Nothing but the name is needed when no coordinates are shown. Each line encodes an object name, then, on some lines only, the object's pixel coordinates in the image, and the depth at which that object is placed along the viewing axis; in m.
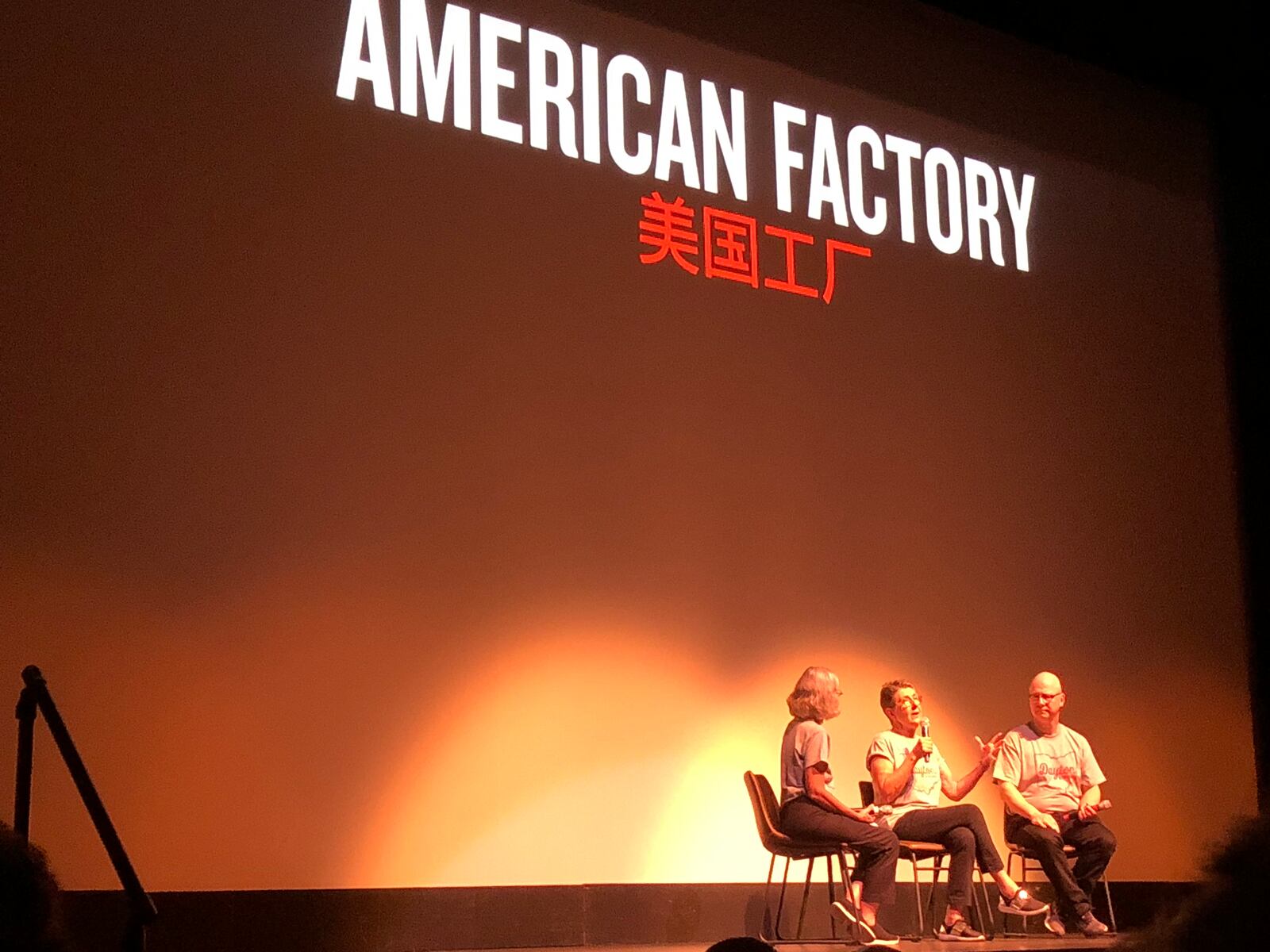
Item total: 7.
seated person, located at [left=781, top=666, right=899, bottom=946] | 5.24
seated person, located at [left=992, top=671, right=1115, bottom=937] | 5.74
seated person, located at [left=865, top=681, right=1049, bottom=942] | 5.48
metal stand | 3.11
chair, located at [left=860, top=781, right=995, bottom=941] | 5.56
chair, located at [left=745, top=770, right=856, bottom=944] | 5.34
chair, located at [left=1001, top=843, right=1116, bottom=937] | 5.87
